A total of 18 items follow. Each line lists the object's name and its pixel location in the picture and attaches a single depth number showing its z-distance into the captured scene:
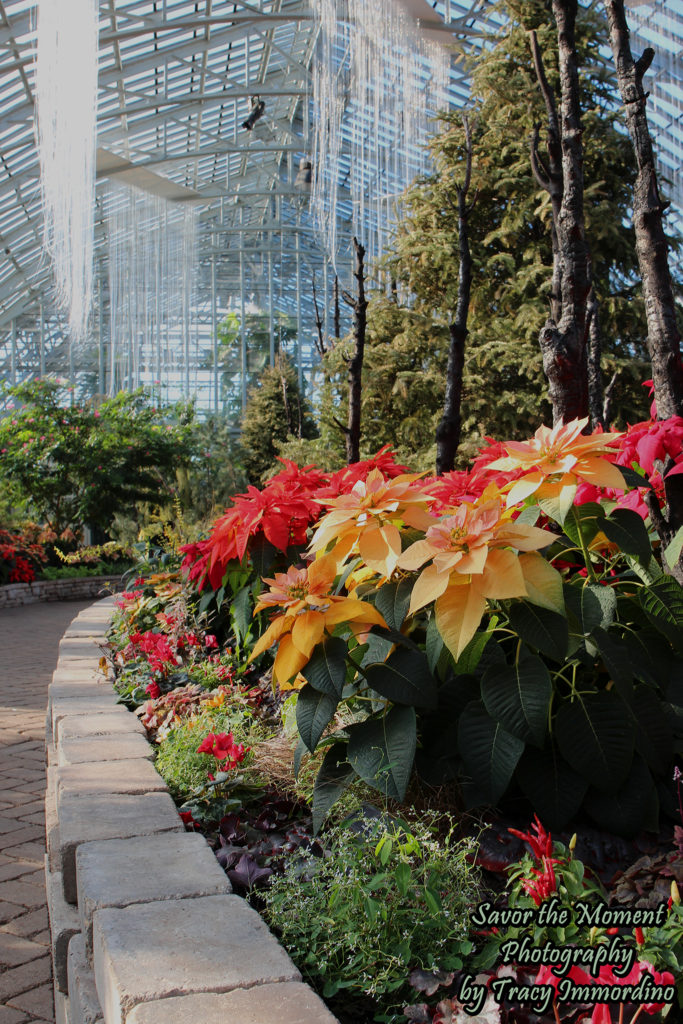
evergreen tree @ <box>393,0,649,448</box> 6.55
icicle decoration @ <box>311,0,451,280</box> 7.92
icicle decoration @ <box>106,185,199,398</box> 16.34
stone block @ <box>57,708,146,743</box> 2.13
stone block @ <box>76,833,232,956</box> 1.19
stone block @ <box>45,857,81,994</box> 1.51
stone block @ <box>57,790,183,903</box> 1.46
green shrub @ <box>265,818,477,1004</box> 1.04
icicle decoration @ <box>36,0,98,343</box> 7.93
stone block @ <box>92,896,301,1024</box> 0.93
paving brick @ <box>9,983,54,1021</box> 1.63
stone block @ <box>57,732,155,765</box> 1.90
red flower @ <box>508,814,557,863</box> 1.02
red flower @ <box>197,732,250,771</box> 1.73
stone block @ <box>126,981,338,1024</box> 0.87
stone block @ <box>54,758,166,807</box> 1.69
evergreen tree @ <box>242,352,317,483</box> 14.23
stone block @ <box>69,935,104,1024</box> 1.21
